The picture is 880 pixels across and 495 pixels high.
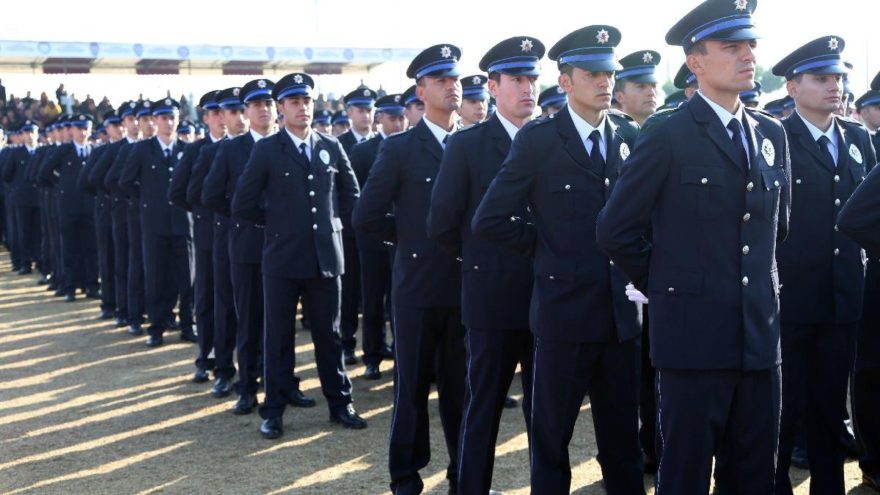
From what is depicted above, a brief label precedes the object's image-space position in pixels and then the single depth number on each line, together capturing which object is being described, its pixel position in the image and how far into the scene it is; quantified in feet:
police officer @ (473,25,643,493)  13.80
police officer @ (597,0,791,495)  11.45
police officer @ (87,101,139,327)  38.19
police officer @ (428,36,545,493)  15.49
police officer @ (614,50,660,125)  19.44
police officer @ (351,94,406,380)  28.40
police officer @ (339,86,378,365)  30.66
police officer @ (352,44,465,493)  17.69
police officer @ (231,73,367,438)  21.79
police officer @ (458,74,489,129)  23.06
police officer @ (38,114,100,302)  46.55
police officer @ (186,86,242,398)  26.68
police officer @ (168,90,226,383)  28.48
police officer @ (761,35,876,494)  15.88
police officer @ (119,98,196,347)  34.14
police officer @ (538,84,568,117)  27.94
